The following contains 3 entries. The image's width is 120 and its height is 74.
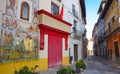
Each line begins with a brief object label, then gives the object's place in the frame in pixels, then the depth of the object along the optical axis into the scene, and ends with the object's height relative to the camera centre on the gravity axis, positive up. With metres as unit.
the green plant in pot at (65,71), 3.07 -1.11
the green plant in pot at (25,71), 2.66 -0.97
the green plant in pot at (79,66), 4.97 -1.52
